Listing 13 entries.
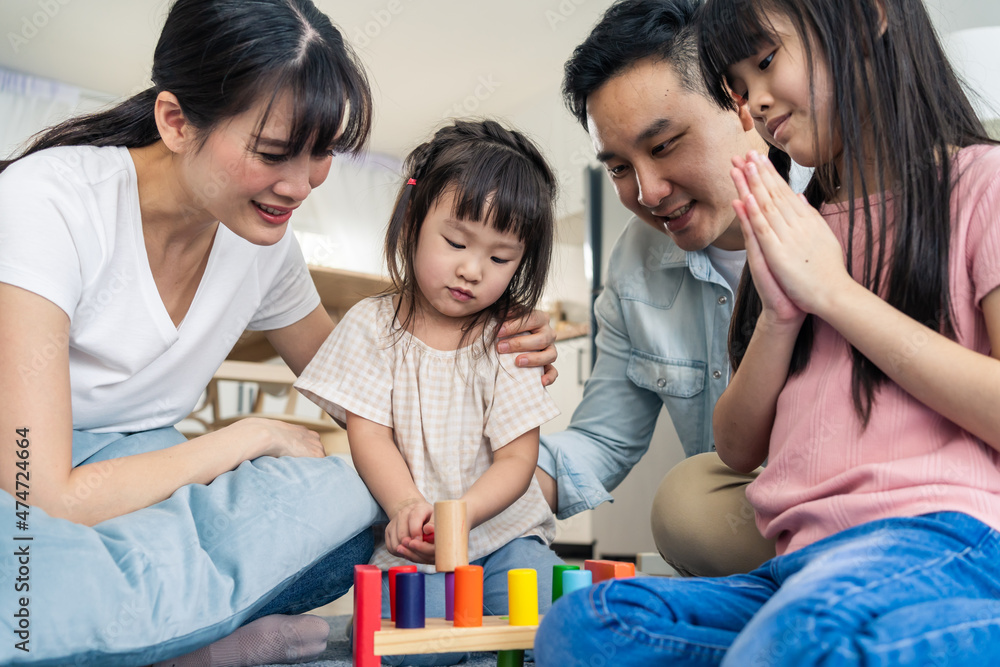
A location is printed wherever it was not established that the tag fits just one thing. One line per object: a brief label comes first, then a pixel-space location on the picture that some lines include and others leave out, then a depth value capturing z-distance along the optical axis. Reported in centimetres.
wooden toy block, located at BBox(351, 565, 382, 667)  70
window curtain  419
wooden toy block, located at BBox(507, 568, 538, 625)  73
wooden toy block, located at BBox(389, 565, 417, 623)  75
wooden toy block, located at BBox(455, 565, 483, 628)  72
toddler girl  106
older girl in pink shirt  60
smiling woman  74
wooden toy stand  69
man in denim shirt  113
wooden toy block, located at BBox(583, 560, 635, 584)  78
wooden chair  274
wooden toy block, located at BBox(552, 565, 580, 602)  78
